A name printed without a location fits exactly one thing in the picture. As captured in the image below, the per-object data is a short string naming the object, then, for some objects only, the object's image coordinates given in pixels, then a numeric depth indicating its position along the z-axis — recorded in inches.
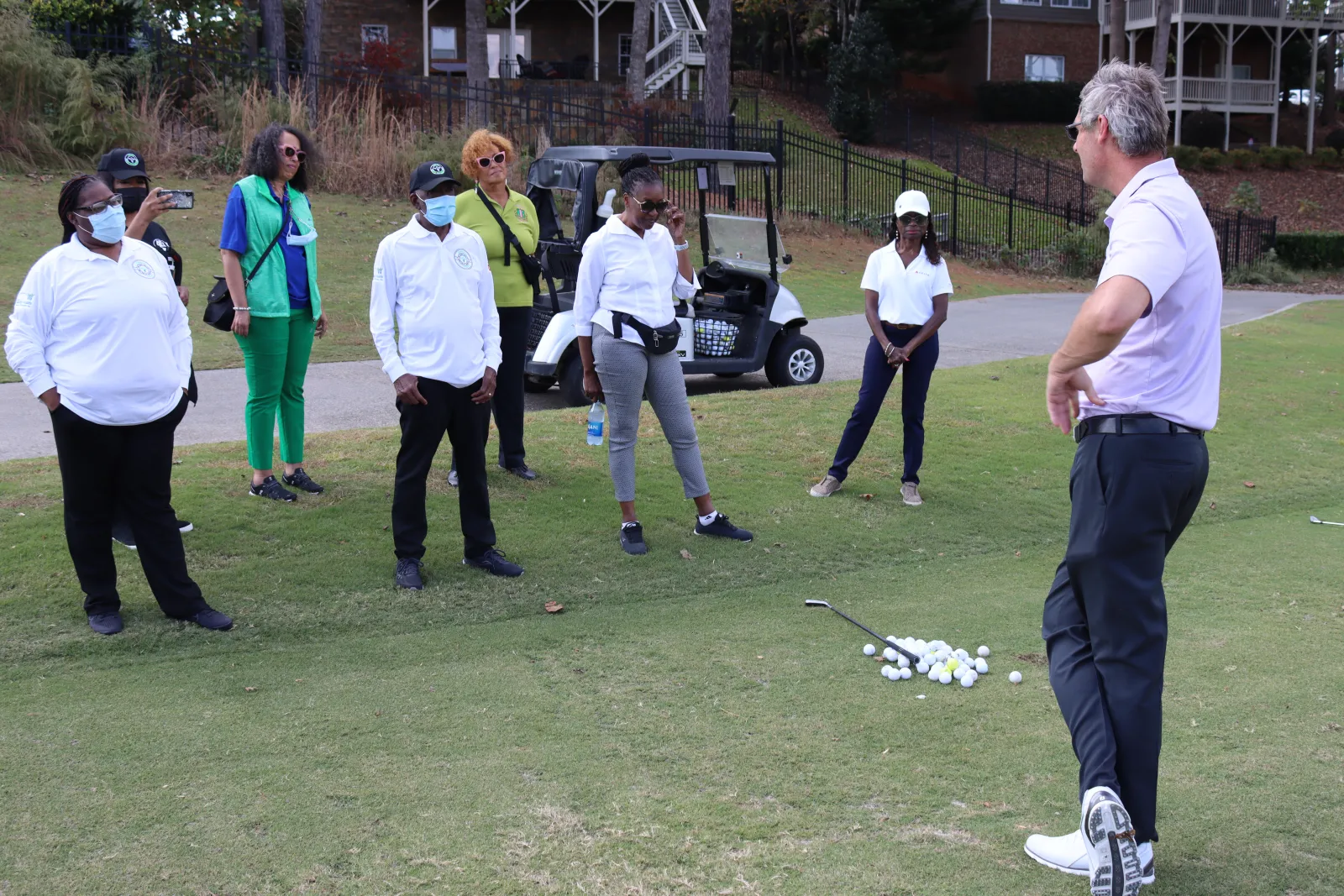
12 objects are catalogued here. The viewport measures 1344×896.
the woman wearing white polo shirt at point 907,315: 299.7
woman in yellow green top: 286.7
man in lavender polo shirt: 126.3
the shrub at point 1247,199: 1270.9
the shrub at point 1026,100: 1561.3
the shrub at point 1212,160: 1465.3
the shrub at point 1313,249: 1136.8
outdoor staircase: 1505.9
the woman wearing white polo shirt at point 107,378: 200.5
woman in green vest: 265.0
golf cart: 395.5
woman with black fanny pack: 254.5
